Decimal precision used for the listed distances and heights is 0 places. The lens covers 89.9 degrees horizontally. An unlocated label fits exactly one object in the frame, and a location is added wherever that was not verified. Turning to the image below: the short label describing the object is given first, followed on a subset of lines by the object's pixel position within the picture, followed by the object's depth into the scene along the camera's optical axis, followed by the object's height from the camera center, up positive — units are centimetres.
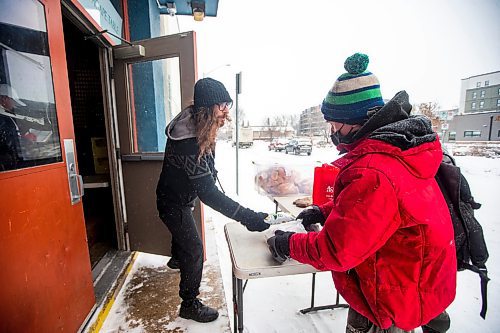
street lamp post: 608 +115
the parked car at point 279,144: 2332 -98
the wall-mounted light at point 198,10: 447 +230
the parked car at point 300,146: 1952 -101
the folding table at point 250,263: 138 -73
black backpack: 118 -42
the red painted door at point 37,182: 129 -27
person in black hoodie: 187 -37
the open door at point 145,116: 278 +27
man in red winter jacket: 98 -35
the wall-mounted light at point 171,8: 442 +225
